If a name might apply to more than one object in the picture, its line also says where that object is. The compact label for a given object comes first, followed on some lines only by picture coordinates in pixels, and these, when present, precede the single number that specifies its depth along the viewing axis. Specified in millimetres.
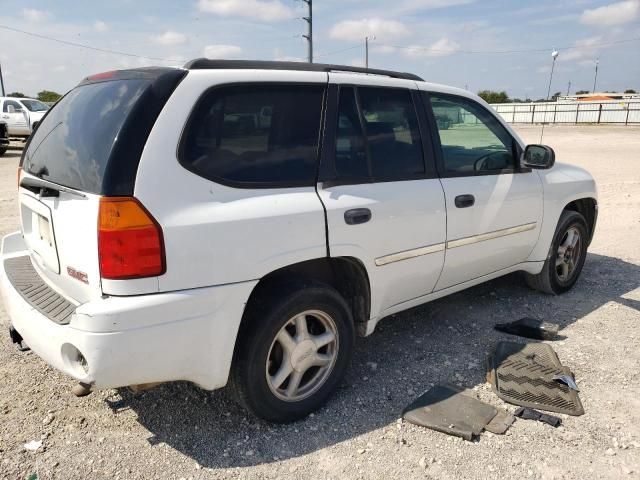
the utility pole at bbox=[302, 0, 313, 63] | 30938
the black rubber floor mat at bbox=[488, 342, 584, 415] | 3201
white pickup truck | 19312
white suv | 2342
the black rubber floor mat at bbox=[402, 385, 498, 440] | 2938
